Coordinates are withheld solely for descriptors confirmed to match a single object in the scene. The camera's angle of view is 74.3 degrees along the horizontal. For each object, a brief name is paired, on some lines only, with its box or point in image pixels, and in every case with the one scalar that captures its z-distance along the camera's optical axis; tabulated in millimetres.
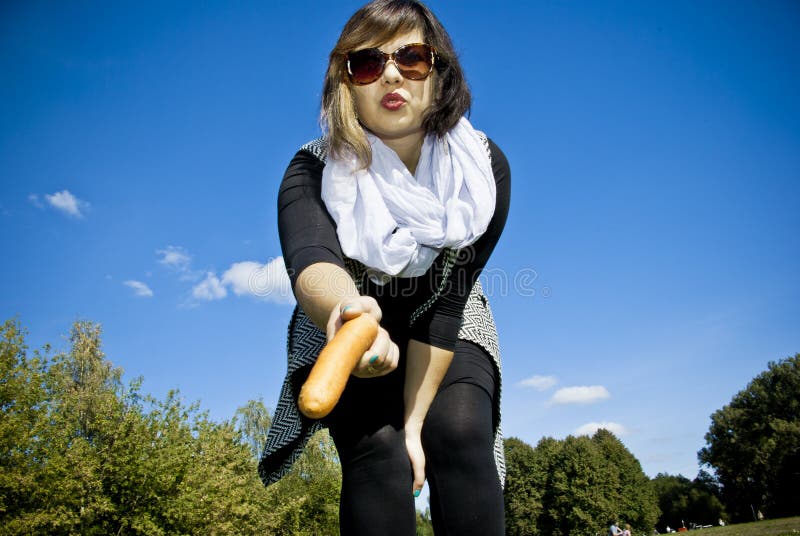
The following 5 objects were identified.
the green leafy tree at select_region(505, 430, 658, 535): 56312
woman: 2045
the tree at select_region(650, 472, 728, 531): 72375
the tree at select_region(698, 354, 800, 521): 55219
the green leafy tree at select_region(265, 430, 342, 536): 42625
